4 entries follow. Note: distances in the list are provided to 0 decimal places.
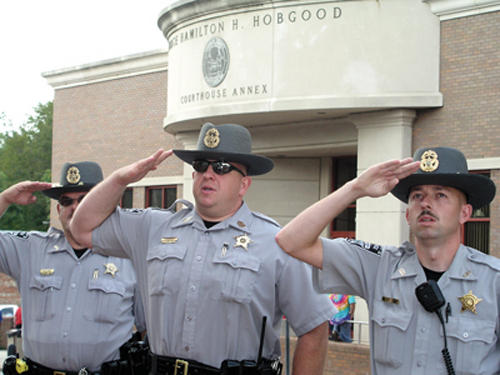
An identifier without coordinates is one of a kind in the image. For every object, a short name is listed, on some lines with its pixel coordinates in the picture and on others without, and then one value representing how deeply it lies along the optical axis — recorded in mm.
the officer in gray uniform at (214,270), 4527
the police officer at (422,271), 3721
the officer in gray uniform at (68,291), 5746
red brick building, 14531
